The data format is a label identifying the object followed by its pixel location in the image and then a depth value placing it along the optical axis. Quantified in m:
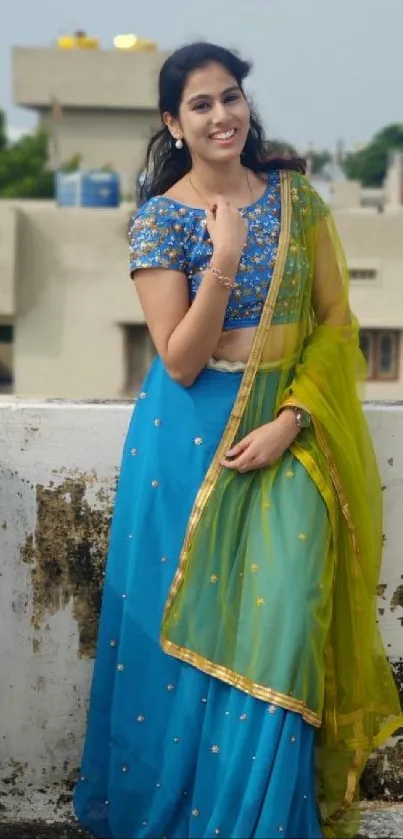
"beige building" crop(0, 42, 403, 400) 20.55
